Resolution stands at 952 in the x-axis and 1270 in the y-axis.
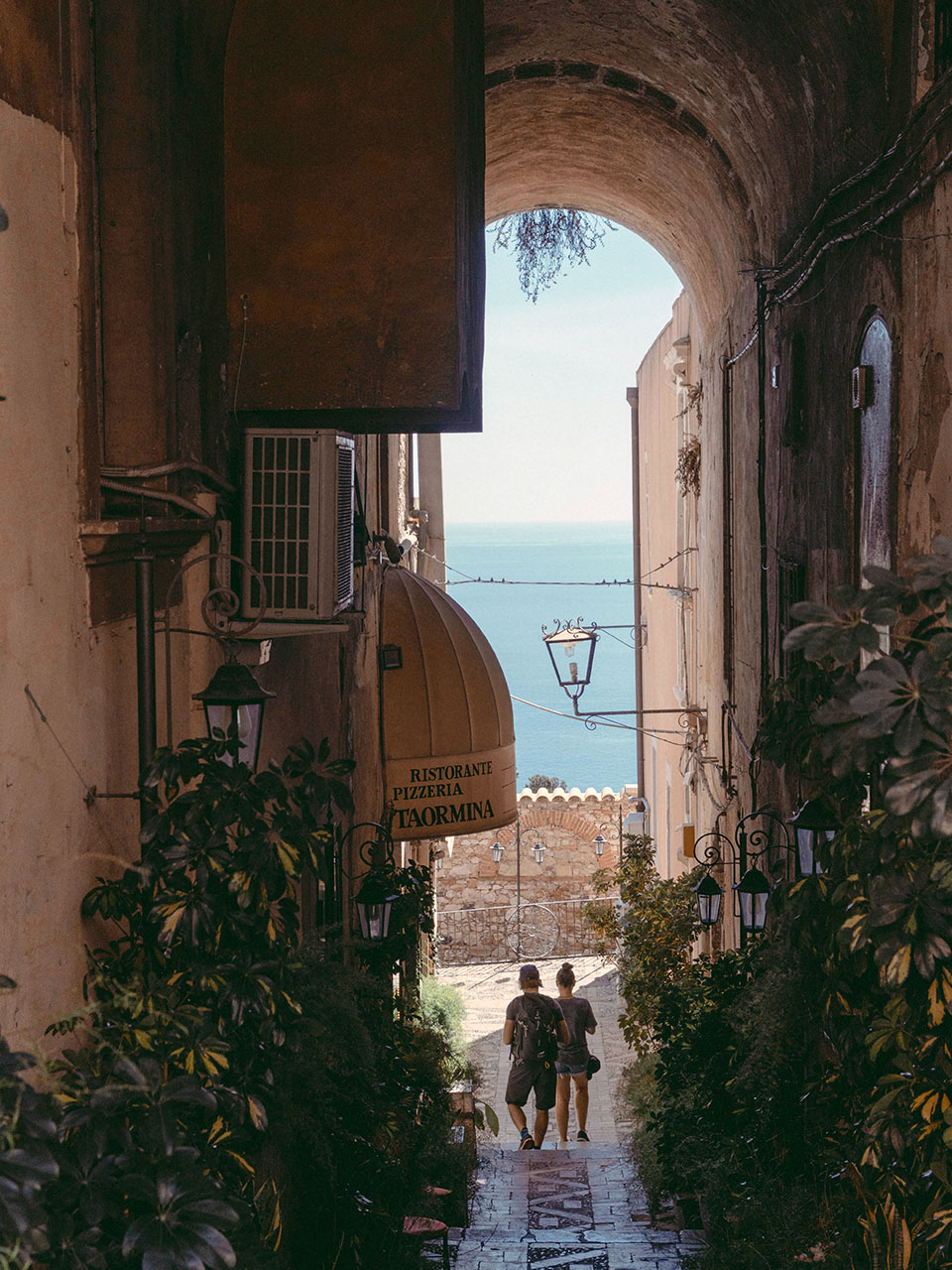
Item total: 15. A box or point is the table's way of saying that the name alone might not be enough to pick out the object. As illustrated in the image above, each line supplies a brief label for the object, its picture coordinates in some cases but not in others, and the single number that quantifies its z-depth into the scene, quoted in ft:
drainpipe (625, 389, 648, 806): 70.54
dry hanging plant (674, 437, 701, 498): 45.37
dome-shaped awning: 34.91
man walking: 35.78
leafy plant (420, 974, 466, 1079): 35.65
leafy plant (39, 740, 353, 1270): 9.84
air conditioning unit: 17.93
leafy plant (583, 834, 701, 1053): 35.19
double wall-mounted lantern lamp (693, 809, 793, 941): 23.71
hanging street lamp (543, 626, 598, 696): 47.47
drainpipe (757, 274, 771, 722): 27.45
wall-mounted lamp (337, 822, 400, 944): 25.86
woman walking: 36.68
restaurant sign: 34.63
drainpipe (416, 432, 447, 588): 63.52
